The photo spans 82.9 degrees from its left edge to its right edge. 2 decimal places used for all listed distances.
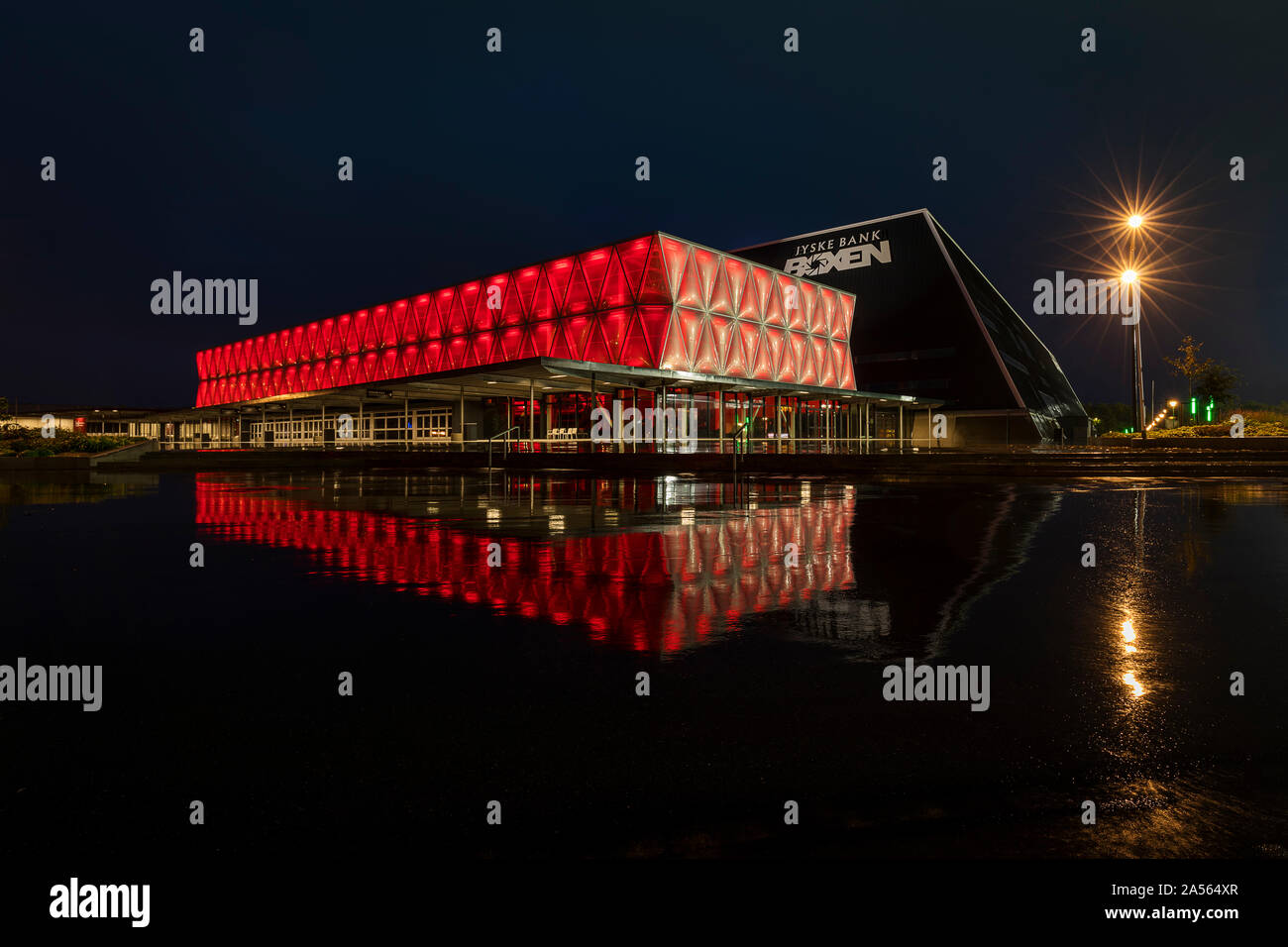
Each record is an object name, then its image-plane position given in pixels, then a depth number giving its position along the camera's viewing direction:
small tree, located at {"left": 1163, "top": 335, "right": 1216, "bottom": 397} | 47.41
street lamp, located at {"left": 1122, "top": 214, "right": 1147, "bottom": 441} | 30.72
